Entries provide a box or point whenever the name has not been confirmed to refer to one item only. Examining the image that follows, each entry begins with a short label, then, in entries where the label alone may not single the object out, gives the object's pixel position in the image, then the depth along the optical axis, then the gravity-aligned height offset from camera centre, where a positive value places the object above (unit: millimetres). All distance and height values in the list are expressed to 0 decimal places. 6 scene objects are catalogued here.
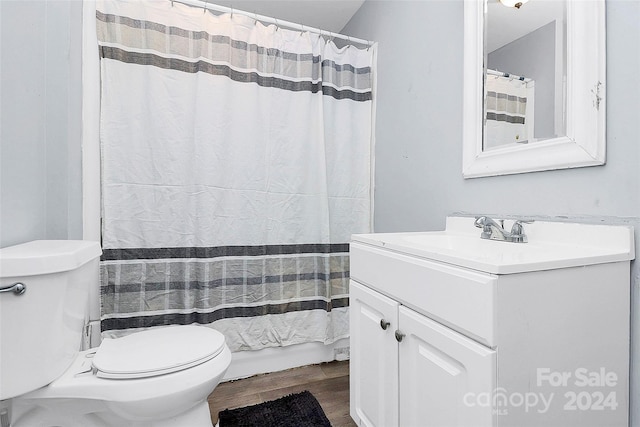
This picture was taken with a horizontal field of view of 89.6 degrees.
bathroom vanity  683 -292
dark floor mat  1393 -921
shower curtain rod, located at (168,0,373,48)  1631 +1045
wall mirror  917 +419
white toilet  891 -500
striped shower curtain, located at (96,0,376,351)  1527 +200
